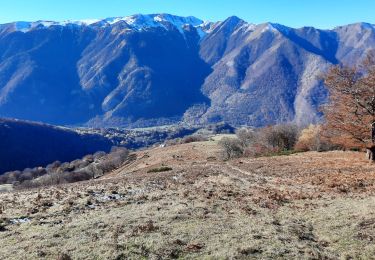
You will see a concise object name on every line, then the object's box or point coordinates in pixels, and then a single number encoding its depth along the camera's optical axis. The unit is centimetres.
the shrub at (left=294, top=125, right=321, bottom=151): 8006
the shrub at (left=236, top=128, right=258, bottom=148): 11102
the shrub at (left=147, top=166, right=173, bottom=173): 4917
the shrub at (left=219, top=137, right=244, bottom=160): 10164
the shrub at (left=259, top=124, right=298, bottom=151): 9781
